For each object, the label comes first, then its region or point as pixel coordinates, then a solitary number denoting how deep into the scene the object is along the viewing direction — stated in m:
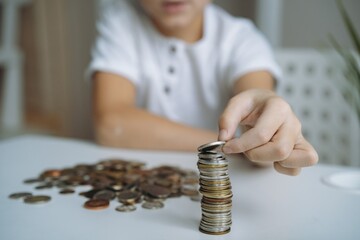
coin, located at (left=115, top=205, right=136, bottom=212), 0.56
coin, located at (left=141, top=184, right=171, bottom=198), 0.61
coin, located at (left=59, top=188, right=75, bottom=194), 0.63
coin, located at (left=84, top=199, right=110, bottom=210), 0.57
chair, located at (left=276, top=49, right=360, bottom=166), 1.34
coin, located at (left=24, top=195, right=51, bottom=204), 0.60
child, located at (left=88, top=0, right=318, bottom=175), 0.98
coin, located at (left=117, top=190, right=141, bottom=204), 0.58
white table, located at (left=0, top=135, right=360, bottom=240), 0.50
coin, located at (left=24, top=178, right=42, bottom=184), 0.70
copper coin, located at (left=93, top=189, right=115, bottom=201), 0.60
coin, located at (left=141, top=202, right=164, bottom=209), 0.57
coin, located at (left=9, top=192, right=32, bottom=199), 0.62
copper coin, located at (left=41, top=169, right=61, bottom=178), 0.72
